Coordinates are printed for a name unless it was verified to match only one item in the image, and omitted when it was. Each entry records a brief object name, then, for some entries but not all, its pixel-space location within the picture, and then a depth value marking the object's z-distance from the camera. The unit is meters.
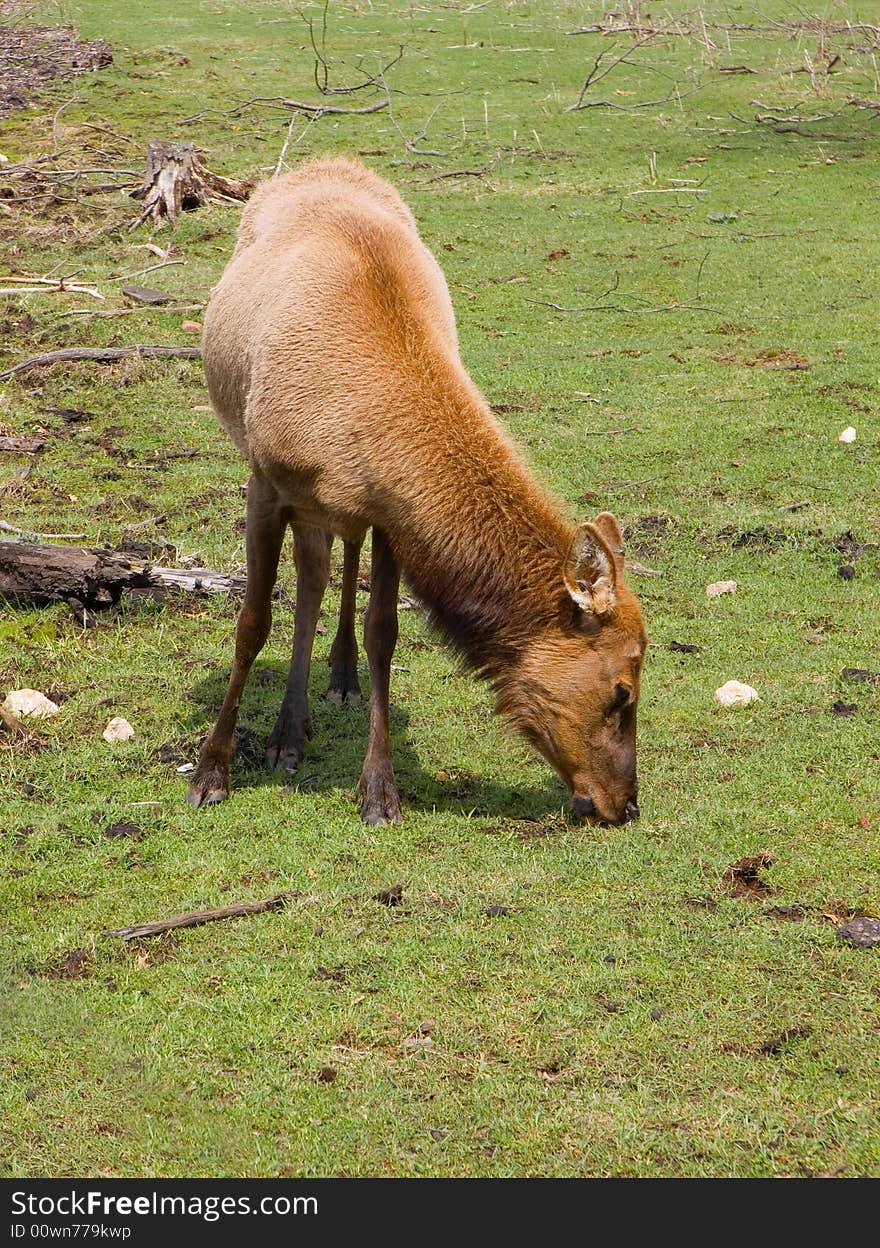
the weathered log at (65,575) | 14.61
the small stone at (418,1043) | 8.39
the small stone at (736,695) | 13.16
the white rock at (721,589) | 15.84
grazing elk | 10.65
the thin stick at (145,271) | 26.84
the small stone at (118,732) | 12.73
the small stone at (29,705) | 12.89
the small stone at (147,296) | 25.42
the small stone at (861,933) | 9.12
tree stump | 30.09
